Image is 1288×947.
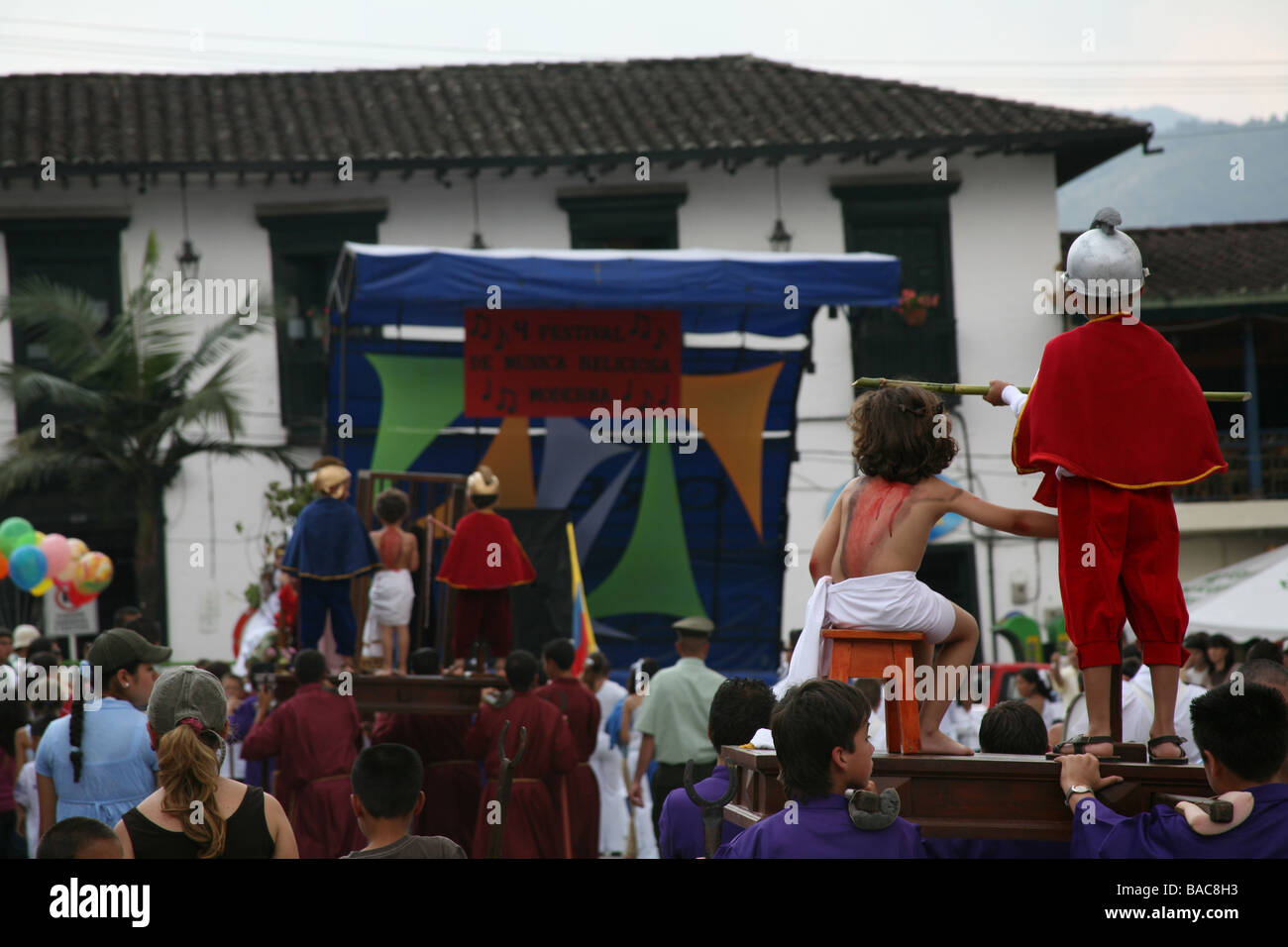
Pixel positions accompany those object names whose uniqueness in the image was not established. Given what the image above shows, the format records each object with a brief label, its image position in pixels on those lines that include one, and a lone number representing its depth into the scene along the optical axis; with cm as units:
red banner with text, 1391
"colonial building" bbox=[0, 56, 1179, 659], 1914
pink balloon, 1445
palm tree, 1791
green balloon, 1421
